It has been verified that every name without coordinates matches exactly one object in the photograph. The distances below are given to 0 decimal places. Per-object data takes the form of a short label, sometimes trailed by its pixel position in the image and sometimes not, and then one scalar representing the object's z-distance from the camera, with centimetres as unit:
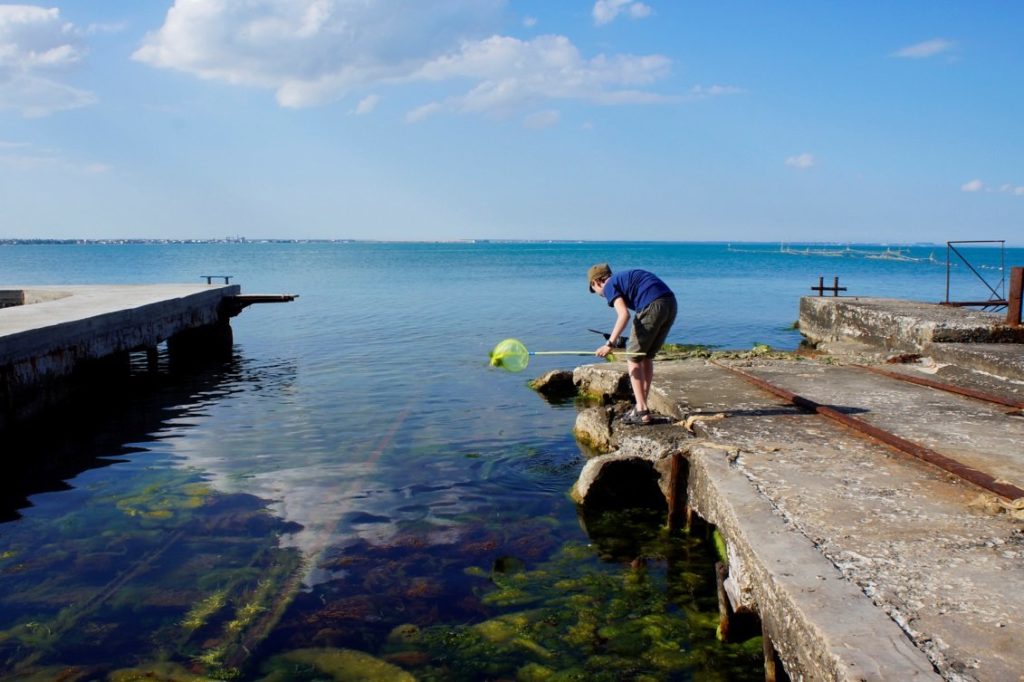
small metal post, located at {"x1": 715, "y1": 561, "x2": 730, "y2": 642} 479
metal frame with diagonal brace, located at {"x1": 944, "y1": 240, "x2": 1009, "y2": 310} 1498
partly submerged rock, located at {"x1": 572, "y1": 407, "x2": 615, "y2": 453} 928
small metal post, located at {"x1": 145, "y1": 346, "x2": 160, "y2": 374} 1619
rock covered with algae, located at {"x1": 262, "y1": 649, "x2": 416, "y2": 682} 463
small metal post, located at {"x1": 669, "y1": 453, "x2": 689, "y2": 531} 645
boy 744
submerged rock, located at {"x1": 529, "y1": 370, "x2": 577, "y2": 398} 1348
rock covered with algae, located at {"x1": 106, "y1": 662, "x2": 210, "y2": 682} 465
